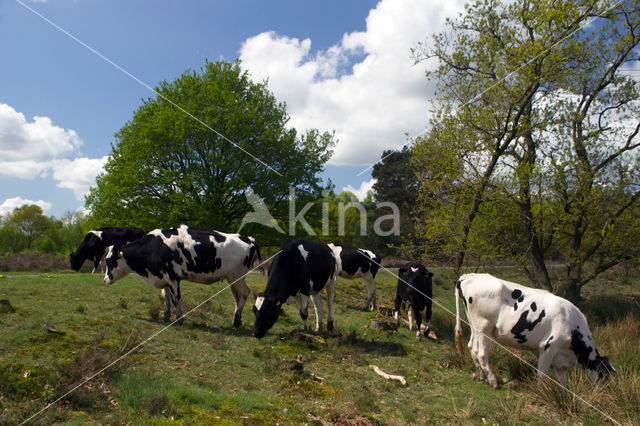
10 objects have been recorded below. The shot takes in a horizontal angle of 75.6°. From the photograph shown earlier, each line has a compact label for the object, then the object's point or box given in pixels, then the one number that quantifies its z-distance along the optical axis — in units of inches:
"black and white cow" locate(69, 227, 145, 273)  655.1
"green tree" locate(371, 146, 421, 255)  1753.2
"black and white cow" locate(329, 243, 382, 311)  680.4
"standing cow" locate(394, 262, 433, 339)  526.3
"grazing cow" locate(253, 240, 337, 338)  404.2
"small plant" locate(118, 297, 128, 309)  474.1
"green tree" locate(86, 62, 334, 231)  967.6
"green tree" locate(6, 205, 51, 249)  2268.7
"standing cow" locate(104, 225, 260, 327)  453.4
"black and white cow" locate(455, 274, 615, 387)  318.3
